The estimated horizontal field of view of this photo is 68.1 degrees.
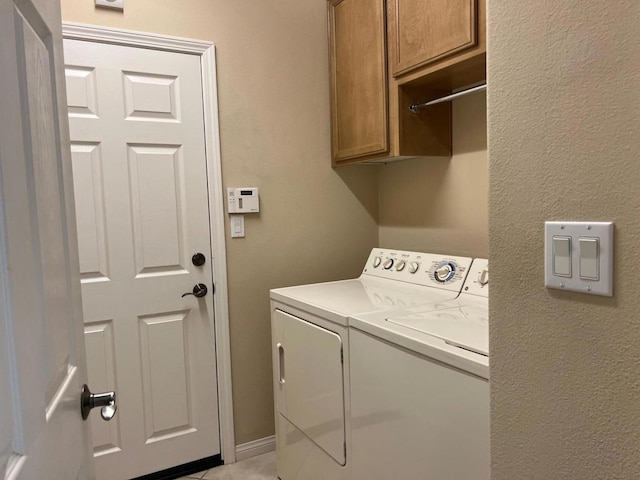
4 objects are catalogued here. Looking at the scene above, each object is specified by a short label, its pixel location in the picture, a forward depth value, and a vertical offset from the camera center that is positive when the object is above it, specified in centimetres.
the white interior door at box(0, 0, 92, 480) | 52 -6
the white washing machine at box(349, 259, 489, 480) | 117 -51
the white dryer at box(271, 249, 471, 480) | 170 -53
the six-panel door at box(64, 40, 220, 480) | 206 -14
